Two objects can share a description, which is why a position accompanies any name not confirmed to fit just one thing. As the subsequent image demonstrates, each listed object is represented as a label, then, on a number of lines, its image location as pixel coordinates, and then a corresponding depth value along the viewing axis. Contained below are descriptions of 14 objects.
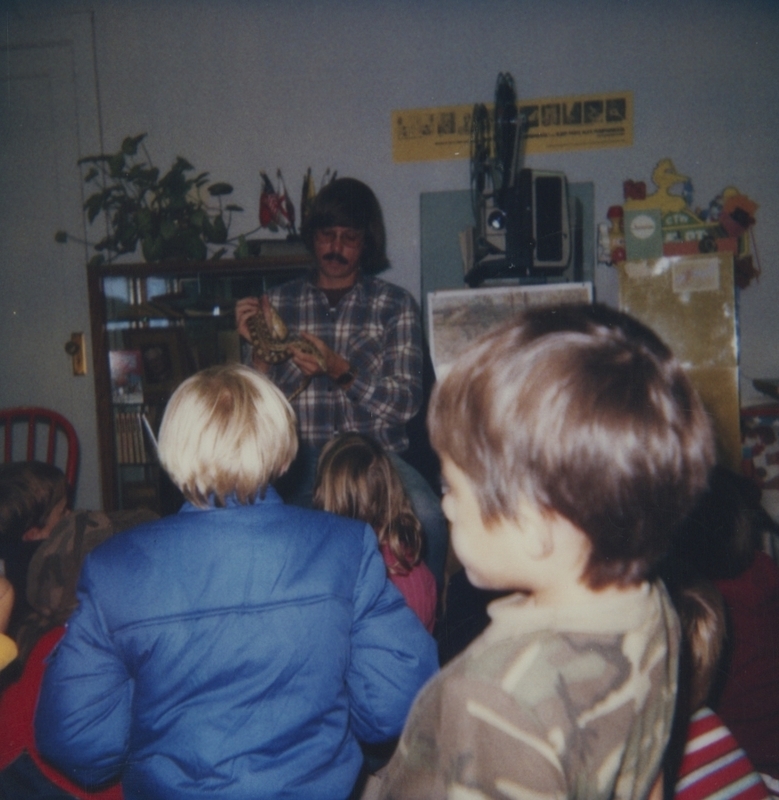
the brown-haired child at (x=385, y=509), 1.47
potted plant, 2.96
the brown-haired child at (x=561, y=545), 0.46
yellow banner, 2.97
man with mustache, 2.01
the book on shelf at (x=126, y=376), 3.00
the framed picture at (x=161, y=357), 2.97
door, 3.37
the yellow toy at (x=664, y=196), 2.92
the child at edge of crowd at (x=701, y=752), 0.79
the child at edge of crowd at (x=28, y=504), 1.63
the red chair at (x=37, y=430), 2.82
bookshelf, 2.91
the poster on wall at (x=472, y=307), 2.55
